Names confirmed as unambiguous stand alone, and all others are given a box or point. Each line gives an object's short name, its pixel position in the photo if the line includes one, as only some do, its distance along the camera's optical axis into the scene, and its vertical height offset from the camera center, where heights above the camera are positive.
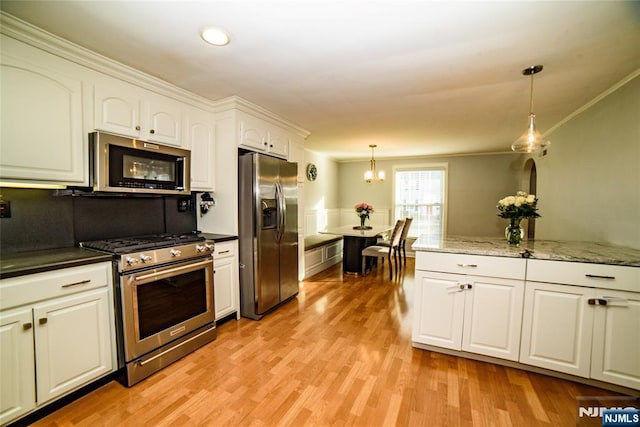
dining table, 4.69 -0.84
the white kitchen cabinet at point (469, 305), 2.01 -0.81
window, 6.07 +0.17
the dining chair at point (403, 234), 4.78 -0.56
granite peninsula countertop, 1.83 -0.36
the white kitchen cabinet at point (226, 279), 2.64 -0.81
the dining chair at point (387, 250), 4.41 -0.80
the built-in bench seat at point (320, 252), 4.39 -0.91
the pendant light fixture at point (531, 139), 2.14 +0.53
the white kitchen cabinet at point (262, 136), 2.89 +0.78
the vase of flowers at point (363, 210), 5.14 -0.14
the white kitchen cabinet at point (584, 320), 1.74 -0.80
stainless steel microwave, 1.91 +0.28
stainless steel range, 1.83 -0.76
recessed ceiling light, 1.64 +1.06
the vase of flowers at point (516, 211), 2.28 -0.06
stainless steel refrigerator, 2.79 -0.32
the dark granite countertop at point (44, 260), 1.43 -0.37
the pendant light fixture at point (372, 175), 4.99 +0.52
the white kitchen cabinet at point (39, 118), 1.58 +0.52
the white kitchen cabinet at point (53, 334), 1.41 -0.80
